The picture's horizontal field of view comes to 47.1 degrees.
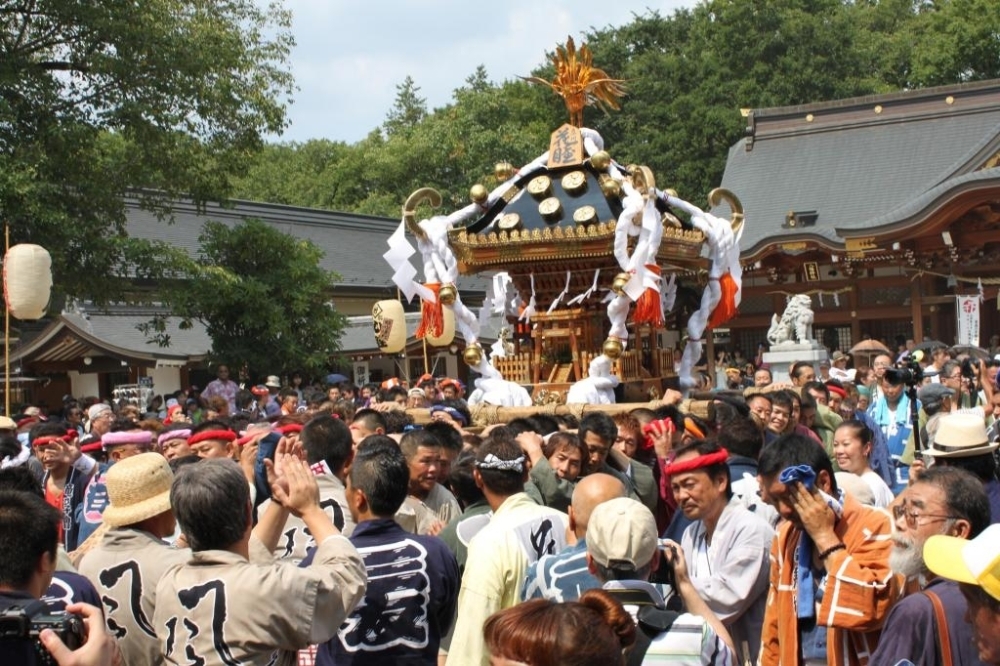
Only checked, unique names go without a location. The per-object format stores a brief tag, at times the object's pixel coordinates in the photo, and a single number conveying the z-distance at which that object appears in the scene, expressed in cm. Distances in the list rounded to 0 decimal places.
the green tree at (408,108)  4359
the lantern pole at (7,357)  1037
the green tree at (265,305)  1612
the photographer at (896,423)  770
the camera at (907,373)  617
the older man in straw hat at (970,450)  399
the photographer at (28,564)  246
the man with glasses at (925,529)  277
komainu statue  1384
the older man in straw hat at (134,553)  341
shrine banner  1433
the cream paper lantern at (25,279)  1152
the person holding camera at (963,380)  906
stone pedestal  1381
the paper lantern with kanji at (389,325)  1602
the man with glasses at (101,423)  826
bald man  347
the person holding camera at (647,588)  277
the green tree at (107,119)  1353
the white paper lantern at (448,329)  1464
